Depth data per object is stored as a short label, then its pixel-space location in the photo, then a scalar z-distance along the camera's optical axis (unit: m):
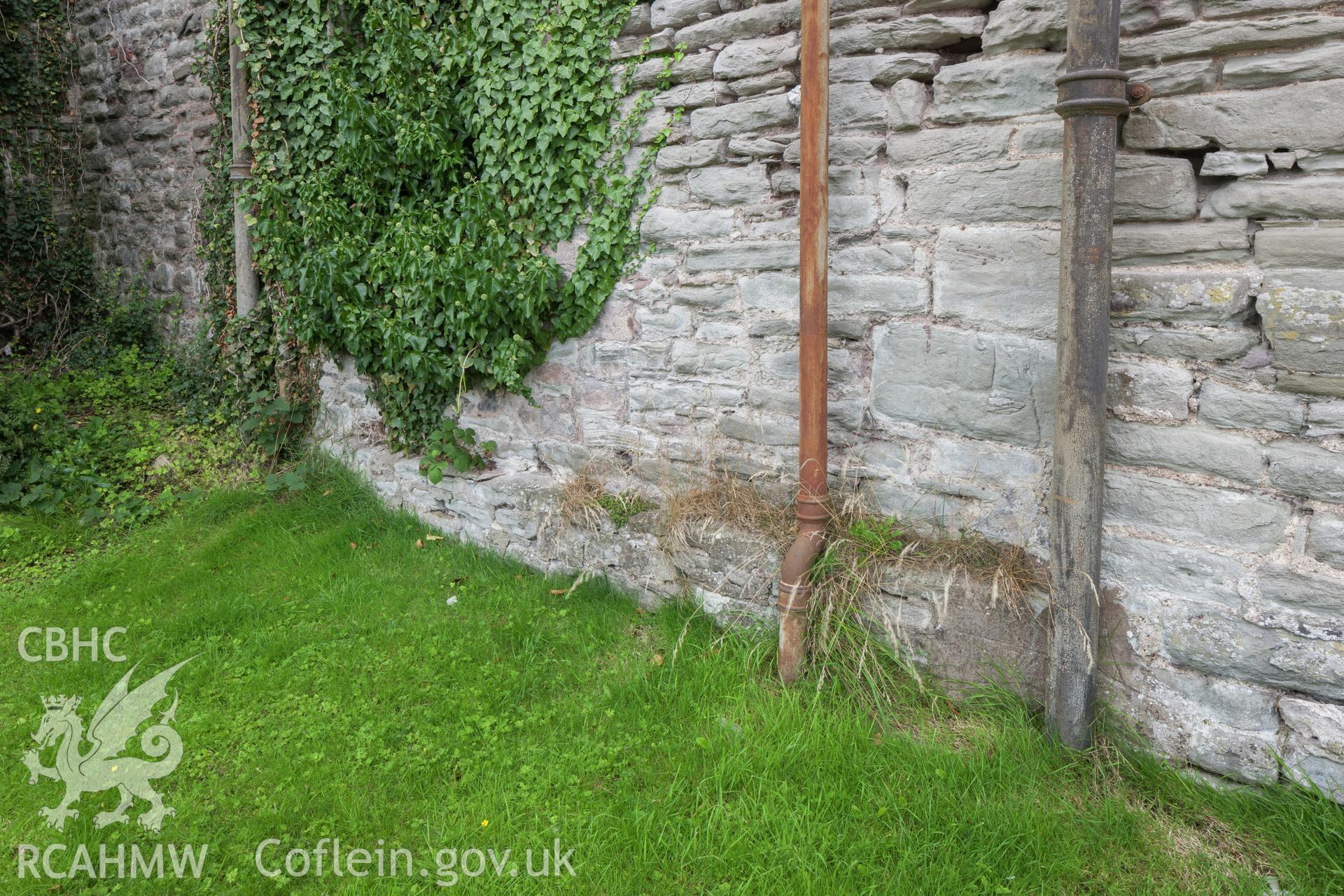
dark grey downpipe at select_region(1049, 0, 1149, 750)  2.50
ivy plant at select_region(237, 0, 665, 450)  4.03
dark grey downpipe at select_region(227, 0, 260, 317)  5.44
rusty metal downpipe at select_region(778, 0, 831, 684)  3.08
